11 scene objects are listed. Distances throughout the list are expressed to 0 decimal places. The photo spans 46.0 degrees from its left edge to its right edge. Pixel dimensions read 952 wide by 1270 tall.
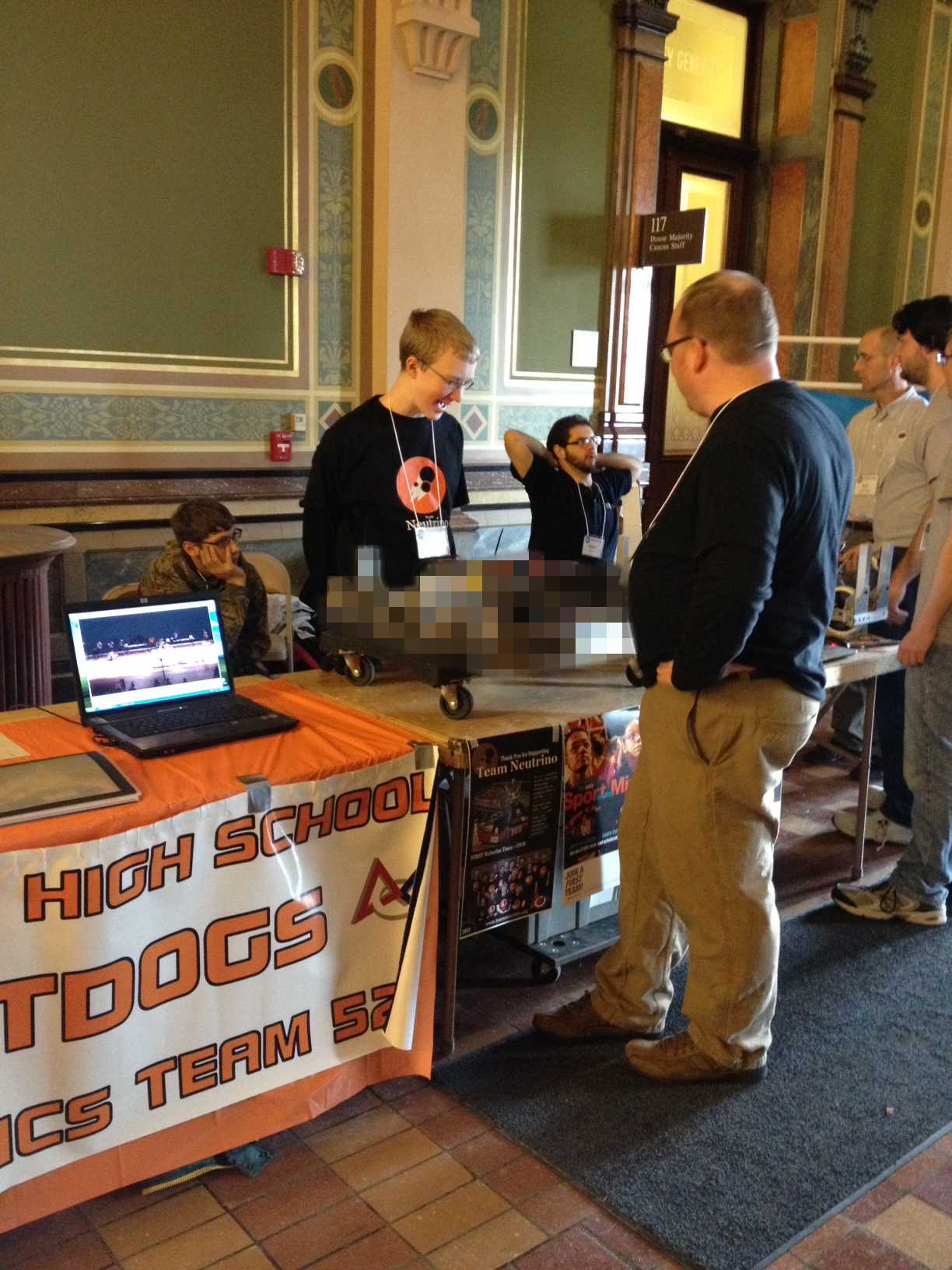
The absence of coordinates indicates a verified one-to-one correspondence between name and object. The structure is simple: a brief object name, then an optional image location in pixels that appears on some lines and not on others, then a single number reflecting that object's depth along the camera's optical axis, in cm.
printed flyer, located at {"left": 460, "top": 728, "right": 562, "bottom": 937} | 212
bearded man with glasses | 359
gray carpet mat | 183
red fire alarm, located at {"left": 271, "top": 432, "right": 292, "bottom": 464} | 428
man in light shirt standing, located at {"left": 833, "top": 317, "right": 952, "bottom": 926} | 276
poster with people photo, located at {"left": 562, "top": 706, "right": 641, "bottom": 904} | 228
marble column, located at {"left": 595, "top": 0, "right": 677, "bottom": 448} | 511
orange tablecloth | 165
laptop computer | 192
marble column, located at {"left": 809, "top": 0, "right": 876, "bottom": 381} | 600
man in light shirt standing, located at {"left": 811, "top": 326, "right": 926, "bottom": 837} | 355
